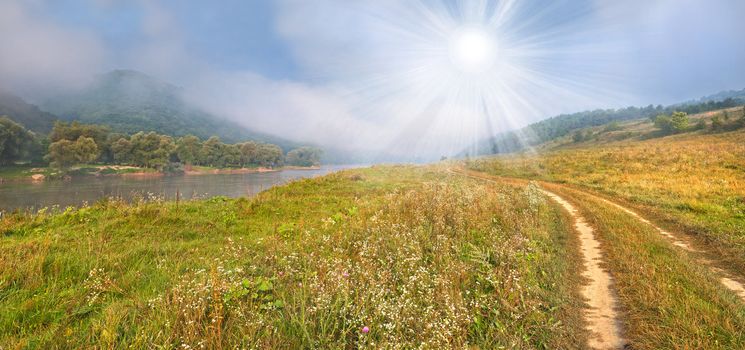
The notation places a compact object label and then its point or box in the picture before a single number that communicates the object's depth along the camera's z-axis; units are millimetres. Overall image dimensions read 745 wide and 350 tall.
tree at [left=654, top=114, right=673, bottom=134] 92500
